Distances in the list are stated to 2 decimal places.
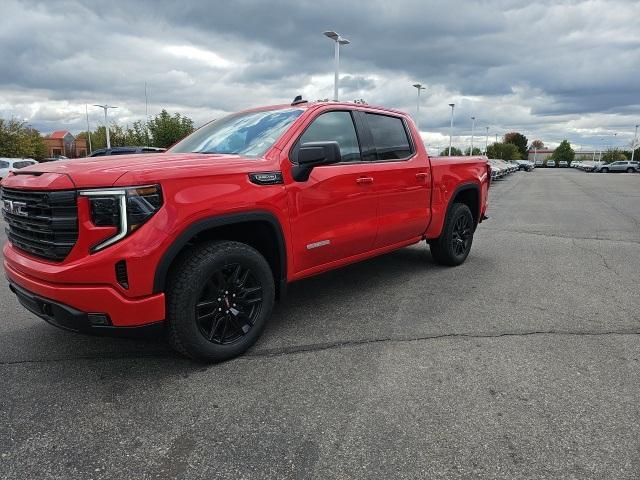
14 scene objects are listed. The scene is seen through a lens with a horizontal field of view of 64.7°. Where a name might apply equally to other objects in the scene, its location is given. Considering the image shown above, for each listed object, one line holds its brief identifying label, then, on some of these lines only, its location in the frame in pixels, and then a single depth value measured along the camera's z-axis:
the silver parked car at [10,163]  23.90
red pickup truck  2.93
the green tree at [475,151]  104.57
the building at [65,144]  100.50
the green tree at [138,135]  57.16
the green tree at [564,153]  143.88
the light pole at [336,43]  21.88
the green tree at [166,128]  50.03
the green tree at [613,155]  115.04
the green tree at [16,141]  53.06
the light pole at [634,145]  99.40
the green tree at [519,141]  148.65
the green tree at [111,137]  68.81
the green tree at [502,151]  115.44
